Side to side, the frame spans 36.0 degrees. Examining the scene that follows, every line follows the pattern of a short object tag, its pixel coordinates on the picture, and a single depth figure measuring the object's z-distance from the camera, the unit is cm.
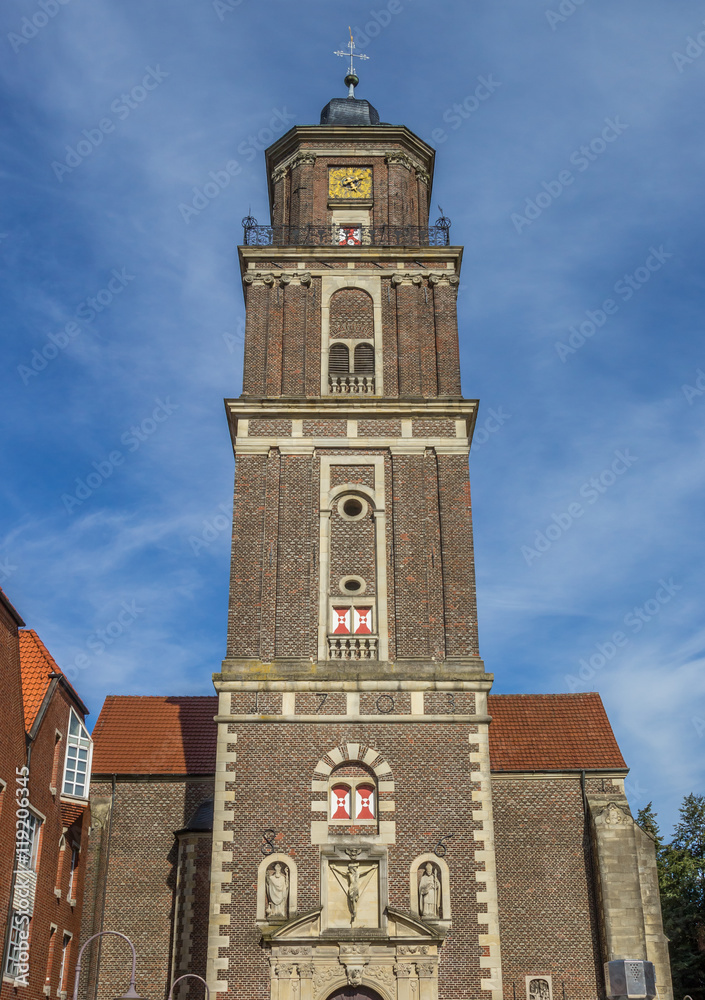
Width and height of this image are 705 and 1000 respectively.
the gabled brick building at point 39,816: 2319
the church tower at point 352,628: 2267
